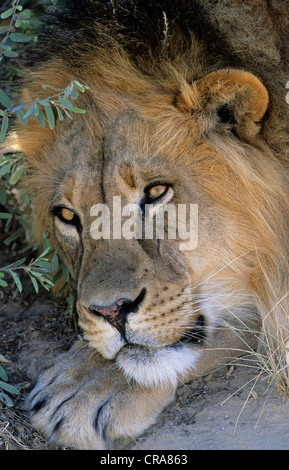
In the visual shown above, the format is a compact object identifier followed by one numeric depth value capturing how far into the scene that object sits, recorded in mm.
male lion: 6539
